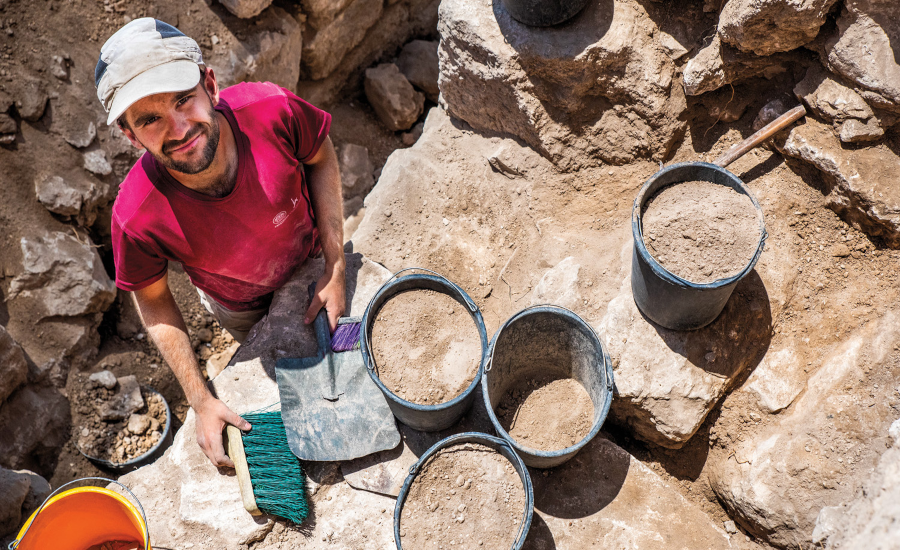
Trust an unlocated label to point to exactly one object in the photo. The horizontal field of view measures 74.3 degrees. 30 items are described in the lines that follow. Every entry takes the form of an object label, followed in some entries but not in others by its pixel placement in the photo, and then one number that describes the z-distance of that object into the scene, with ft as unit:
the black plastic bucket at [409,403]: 7.14
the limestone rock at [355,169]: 15.49
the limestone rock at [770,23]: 7.59
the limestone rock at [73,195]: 11.78
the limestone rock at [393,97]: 15.92
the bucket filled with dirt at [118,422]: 11.71
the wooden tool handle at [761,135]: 8.39
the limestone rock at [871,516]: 5.74
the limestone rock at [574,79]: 9.28
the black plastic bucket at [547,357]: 7.25
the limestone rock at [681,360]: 8.02
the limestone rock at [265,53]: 13.46
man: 6.62
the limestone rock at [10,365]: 10.54
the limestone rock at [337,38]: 15.28
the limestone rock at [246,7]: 13.25
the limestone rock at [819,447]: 7.17
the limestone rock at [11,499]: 9.30
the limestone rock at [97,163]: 12.38
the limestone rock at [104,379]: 12.01
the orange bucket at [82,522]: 7.14
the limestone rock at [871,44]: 7.37
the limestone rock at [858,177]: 7.70
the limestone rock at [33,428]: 10.82
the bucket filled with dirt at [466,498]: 6.69
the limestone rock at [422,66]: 16.38
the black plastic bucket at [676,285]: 7.22
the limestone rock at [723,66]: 8.60
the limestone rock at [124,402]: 11.95
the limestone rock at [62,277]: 11.47
